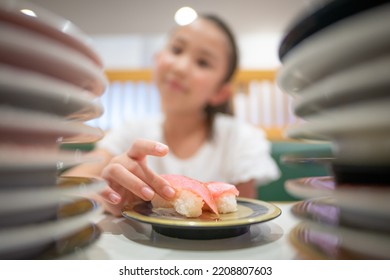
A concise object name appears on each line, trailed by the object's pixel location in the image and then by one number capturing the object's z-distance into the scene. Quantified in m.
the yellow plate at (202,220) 0.26
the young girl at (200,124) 0.58
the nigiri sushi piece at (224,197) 0.32
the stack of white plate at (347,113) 0.19
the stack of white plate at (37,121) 0.19
